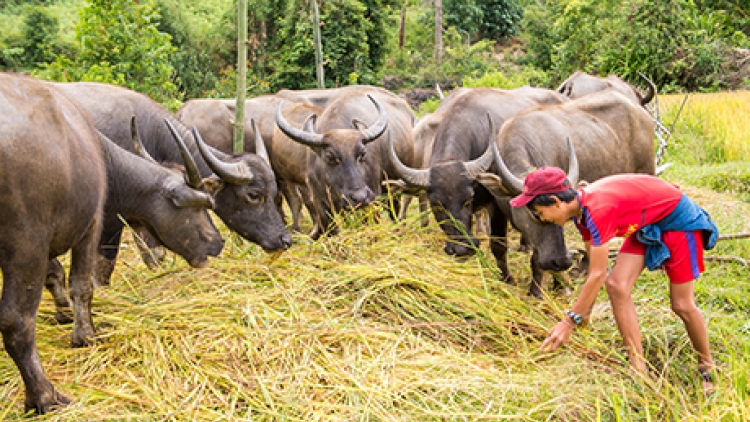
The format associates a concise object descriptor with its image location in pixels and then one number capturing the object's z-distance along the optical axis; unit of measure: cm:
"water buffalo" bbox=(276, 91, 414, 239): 607
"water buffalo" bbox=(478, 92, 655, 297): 489
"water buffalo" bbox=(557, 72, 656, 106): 970
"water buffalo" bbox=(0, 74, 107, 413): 293
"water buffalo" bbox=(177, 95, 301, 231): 819
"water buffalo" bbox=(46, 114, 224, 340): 439
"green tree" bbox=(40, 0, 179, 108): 917
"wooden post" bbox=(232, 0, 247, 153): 588
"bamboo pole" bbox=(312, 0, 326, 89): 922
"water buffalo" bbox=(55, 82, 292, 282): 523
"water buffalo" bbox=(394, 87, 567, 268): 556
